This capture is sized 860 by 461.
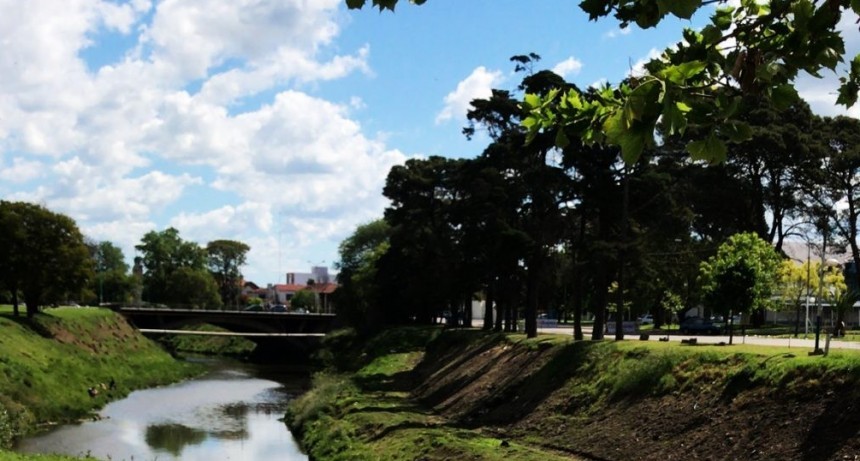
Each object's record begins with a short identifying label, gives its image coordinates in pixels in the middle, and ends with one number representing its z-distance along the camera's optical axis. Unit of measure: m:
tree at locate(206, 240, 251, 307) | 170.62
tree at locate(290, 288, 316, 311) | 162.79
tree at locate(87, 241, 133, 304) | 142.25
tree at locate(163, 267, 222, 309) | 140.12
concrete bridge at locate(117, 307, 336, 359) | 95.81
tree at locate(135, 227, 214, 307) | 153.12
